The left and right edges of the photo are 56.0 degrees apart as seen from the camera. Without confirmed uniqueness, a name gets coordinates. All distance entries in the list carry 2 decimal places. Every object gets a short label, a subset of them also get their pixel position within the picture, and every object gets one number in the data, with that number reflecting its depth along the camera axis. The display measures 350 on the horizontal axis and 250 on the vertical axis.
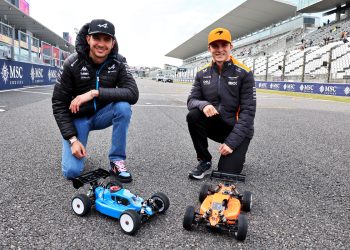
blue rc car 2.20
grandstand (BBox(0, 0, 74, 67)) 14.02
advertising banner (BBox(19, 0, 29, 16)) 59.36
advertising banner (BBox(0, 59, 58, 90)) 13.67
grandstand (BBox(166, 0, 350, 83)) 27.19
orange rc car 2.17
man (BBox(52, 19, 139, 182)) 3.08
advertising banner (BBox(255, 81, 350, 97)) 20.00
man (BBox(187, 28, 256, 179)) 3.23
